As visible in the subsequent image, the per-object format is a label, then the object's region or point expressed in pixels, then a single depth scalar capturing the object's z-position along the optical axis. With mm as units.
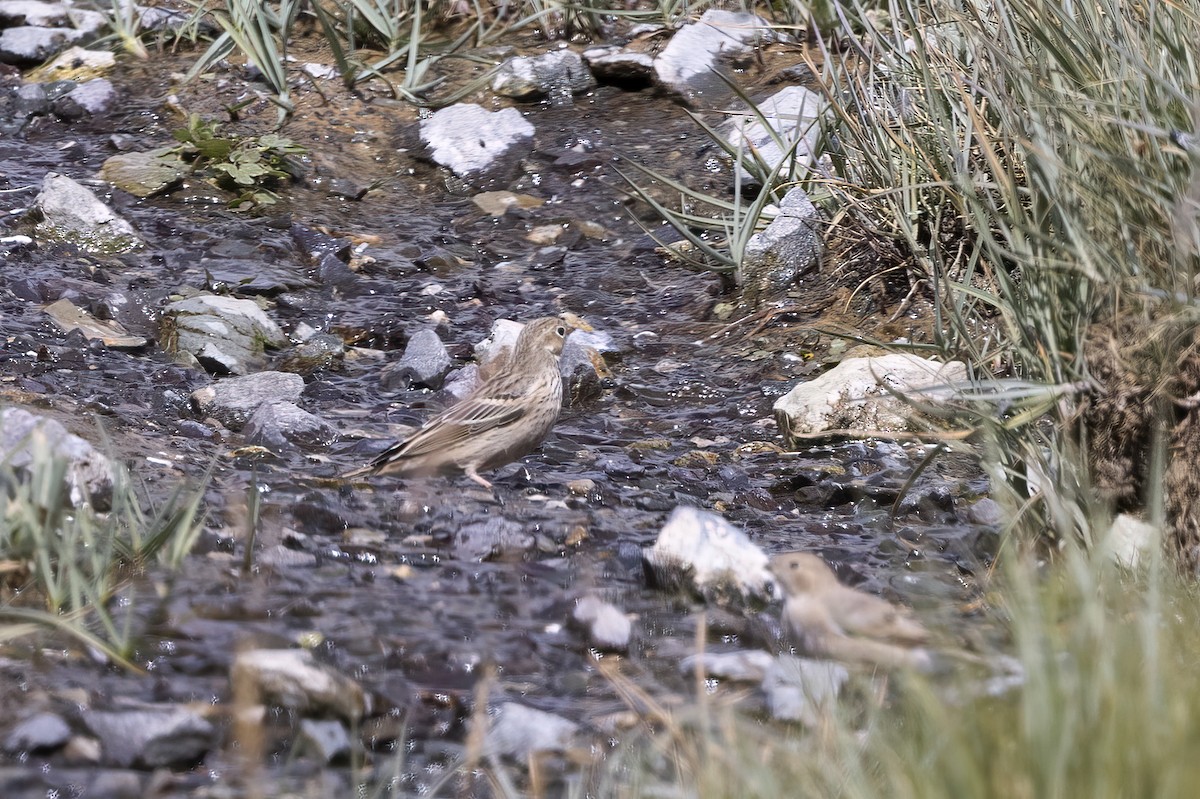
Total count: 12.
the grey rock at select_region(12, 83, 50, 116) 17047
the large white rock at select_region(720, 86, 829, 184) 13234
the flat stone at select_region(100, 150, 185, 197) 15320
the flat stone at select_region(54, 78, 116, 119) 17047
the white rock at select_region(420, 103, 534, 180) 16297
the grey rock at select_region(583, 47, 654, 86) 17437
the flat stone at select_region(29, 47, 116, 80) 17906
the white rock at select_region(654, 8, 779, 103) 17234
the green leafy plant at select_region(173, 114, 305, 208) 15477
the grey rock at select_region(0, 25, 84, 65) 18234
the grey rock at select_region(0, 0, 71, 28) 19047
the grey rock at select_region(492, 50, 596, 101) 17594
